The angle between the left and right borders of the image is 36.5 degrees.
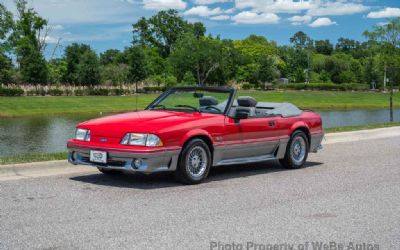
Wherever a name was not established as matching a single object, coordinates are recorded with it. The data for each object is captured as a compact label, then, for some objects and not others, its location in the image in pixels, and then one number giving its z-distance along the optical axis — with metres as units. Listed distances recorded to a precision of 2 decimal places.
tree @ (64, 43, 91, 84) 56.44
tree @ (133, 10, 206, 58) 119.81
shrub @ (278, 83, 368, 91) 77.44
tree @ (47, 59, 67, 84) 60.00
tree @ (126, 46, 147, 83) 60.25
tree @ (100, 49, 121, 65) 91.50
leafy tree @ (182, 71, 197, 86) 67.50
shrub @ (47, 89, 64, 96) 49.12
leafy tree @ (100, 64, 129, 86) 57.66
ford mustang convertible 8.12
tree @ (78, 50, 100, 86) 53.97
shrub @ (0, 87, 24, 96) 45.62
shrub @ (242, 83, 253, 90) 74.55
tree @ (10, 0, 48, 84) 53.91
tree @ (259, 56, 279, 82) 80.69
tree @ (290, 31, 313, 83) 109.79
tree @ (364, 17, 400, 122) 29.09
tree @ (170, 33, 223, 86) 77.00
